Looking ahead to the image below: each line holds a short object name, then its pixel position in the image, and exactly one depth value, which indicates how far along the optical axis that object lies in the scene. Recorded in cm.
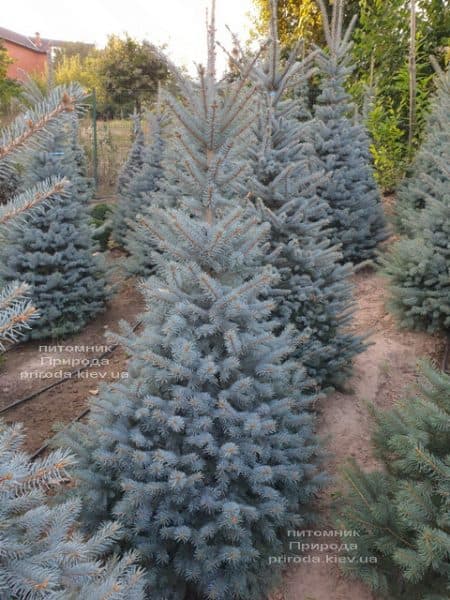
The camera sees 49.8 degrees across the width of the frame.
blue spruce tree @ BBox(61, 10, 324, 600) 270
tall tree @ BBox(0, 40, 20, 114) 1559
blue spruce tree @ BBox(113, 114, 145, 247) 987
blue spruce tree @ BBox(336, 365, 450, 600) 242
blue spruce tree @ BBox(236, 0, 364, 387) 446
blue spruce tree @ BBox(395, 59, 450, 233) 798
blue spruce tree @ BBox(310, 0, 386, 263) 775
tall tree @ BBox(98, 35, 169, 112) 2203
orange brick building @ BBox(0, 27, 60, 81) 3331
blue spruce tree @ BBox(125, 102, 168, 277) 946
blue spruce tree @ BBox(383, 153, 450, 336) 573
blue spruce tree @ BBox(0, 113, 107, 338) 629
